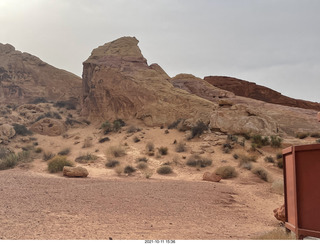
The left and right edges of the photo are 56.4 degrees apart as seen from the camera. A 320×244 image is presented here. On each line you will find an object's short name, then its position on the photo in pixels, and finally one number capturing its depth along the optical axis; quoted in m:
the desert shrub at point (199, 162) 16.73
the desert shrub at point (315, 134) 22.49
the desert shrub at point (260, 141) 19.83
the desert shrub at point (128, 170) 15.50
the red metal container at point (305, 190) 5.19
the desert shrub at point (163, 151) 19.16
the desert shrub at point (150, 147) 19.95
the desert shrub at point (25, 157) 17.42
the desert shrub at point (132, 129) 25.16
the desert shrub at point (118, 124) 26.22
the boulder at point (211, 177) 13.92
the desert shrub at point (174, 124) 25.23
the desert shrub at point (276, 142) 19.39
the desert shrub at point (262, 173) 14.52
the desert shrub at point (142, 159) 17.67
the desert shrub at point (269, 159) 17.06
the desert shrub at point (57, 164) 14.77
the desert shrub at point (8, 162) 15.52
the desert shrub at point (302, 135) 22.36
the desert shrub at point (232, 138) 19.94
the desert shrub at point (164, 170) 15.63
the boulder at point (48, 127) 27.20
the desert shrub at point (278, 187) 12.27
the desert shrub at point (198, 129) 21.95
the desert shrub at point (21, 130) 25.34
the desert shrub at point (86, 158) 17.94
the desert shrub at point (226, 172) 14.88
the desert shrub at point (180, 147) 19.56
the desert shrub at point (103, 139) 23.53
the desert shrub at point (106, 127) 26.30
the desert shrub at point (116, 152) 19.03
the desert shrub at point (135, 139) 22.50
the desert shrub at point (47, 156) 18.28
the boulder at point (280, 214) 7.60
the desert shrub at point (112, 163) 16.92
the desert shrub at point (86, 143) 22.62
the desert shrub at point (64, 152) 20.23
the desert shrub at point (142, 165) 16.32
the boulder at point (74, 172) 13.59
